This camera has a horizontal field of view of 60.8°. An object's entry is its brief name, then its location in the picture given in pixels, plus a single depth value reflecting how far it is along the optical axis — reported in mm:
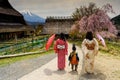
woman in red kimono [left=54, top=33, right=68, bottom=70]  4997
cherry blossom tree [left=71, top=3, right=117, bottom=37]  14682
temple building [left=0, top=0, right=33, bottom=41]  16689
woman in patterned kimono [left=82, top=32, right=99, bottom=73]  4701
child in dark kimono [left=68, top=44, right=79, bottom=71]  4856
